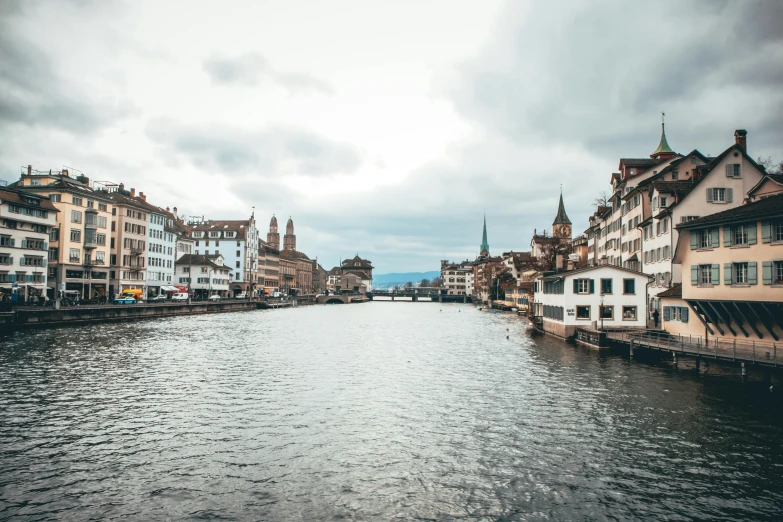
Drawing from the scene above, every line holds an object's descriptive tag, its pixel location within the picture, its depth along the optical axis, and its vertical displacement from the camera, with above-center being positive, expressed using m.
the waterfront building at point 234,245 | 176.62 +12.81
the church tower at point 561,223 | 182.80 +23.33
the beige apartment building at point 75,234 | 94.25 +8.64
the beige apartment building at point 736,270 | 35.68 +1.57
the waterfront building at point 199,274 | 145.39 +2.64
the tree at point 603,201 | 98.03 +16.19
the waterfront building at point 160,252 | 123.00 +7.29
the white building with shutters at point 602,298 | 60.09 -0.88
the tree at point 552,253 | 105.29 +7.21
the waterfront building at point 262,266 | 194.25 +6.85
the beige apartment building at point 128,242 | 109.94 +8.43
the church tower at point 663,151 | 83.22 +22.07
